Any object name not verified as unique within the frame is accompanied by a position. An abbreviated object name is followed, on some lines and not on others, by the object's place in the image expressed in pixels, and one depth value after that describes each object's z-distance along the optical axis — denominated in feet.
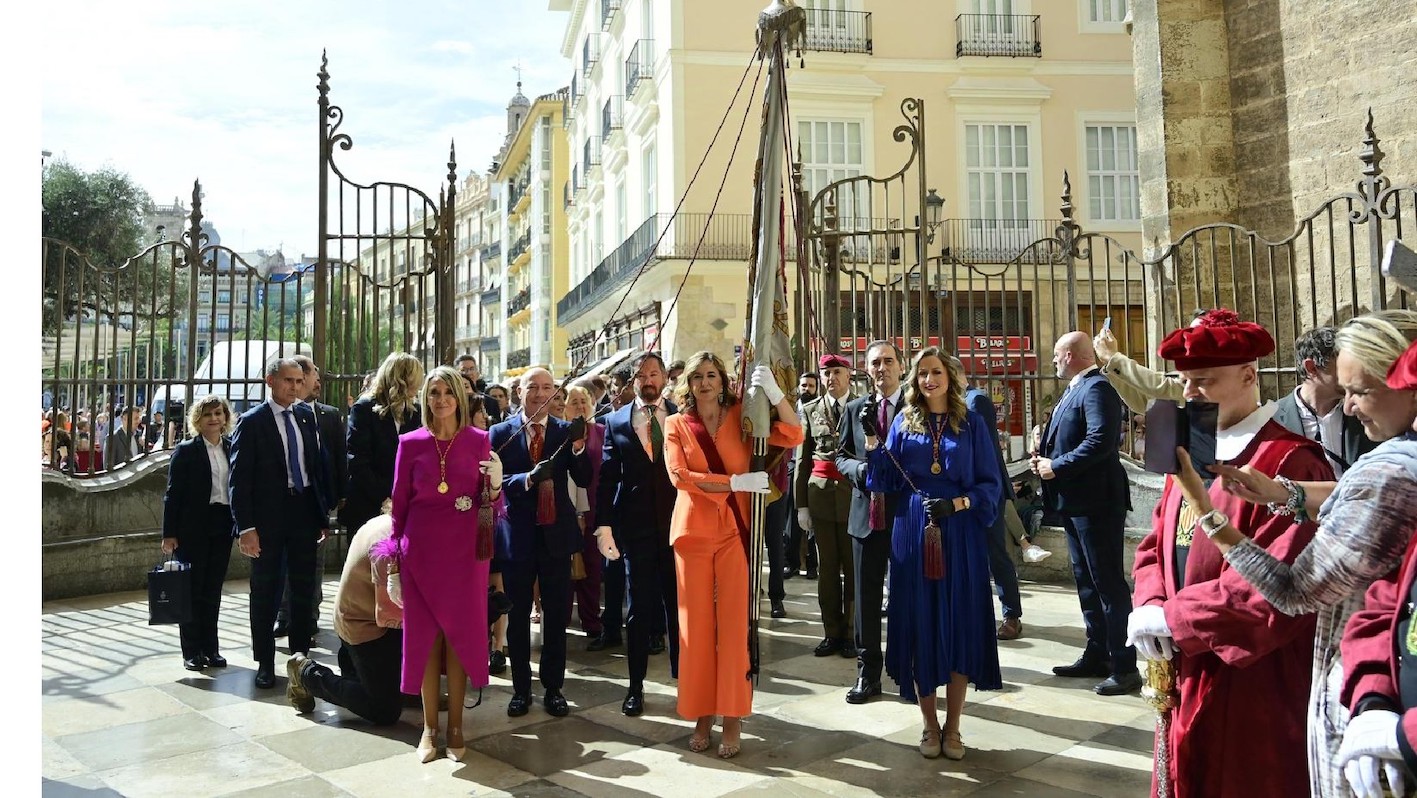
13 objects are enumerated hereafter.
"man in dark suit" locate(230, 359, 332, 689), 18.94
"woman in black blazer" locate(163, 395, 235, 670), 20.16
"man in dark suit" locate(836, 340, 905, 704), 17.52
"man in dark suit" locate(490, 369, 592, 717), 17.34
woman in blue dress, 14.78
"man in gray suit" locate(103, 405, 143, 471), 28.63
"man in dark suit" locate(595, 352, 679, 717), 18.12
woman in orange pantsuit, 14.93
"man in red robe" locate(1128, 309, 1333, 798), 7.94
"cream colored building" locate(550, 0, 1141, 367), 69.51
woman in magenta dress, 15.16
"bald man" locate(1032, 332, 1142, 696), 18.10
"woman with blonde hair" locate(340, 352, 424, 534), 19.66
